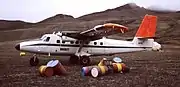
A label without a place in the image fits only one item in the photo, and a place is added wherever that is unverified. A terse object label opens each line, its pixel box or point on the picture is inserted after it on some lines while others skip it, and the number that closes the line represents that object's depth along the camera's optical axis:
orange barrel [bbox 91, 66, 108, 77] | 15.66
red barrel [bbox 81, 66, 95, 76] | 15.80
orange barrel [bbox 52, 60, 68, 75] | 16.14
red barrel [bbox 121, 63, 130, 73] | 17.44
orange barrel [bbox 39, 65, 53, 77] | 15.77
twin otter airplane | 21.09
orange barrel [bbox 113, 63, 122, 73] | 17.14
